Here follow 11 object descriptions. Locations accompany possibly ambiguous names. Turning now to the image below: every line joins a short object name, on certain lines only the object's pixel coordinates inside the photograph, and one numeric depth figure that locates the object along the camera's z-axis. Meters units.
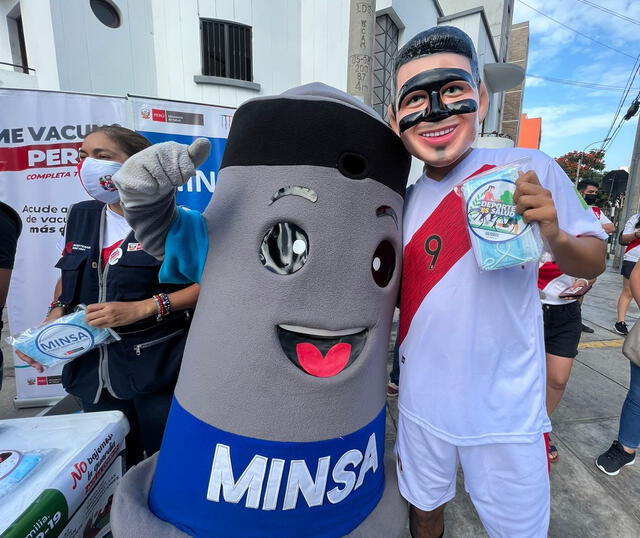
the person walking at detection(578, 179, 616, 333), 3.55
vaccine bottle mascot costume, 1.00
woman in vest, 1.42
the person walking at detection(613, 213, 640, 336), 4.71
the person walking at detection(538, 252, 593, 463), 2.18
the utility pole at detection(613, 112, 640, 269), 9.41
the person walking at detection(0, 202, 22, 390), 1.35
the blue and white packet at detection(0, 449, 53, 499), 0.98
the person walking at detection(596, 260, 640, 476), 2.12
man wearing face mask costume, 1.09
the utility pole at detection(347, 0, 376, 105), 3.22
